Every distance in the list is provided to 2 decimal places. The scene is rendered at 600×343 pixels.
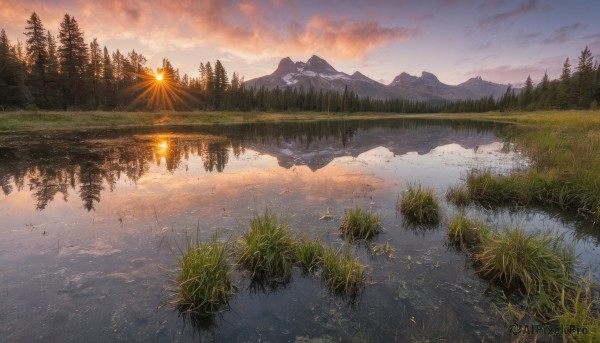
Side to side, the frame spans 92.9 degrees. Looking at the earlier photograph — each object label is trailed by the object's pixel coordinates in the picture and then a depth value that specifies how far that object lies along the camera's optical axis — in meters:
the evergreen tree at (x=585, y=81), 75.50
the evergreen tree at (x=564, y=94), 77.88
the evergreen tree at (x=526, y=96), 97.50
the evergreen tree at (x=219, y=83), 98.12
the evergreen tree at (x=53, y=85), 56.94
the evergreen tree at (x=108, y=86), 71.53
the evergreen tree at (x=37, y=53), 57.06
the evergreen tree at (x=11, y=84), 48.09
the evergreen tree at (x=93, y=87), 64.43
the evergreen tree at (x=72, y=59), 63.67
